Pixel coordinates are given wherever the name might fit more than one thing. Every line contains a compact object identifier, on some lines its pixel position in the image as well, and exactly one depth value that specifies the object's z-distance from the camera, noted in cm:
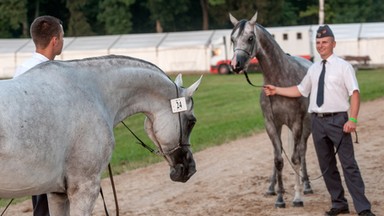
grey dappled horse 1068
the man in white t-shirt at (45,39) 679
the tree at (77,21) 7319
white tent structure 5197
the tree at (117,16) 7250
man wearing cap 947
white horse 562
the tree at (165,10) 7294
